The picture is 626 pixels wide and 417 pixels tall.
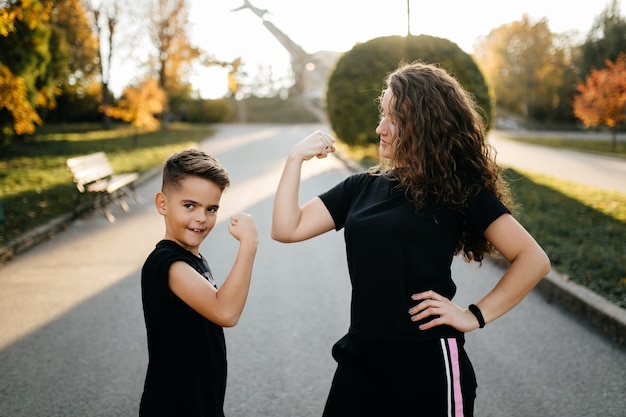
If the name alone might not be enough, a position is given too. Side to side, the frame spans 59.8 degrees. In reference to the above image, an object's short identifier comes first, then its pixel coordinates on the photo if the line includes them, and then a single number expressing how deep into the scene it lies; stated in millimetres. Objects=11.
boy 1869
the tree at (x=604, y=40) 37781
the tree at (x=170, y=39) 32406
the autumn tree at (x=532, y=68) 45469
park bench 9305
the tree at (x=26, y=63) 7711
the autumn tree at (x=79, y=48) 28156
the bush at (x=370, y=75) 14641
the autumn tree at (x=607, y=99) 21844
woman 1881
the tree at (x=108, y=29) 28852
